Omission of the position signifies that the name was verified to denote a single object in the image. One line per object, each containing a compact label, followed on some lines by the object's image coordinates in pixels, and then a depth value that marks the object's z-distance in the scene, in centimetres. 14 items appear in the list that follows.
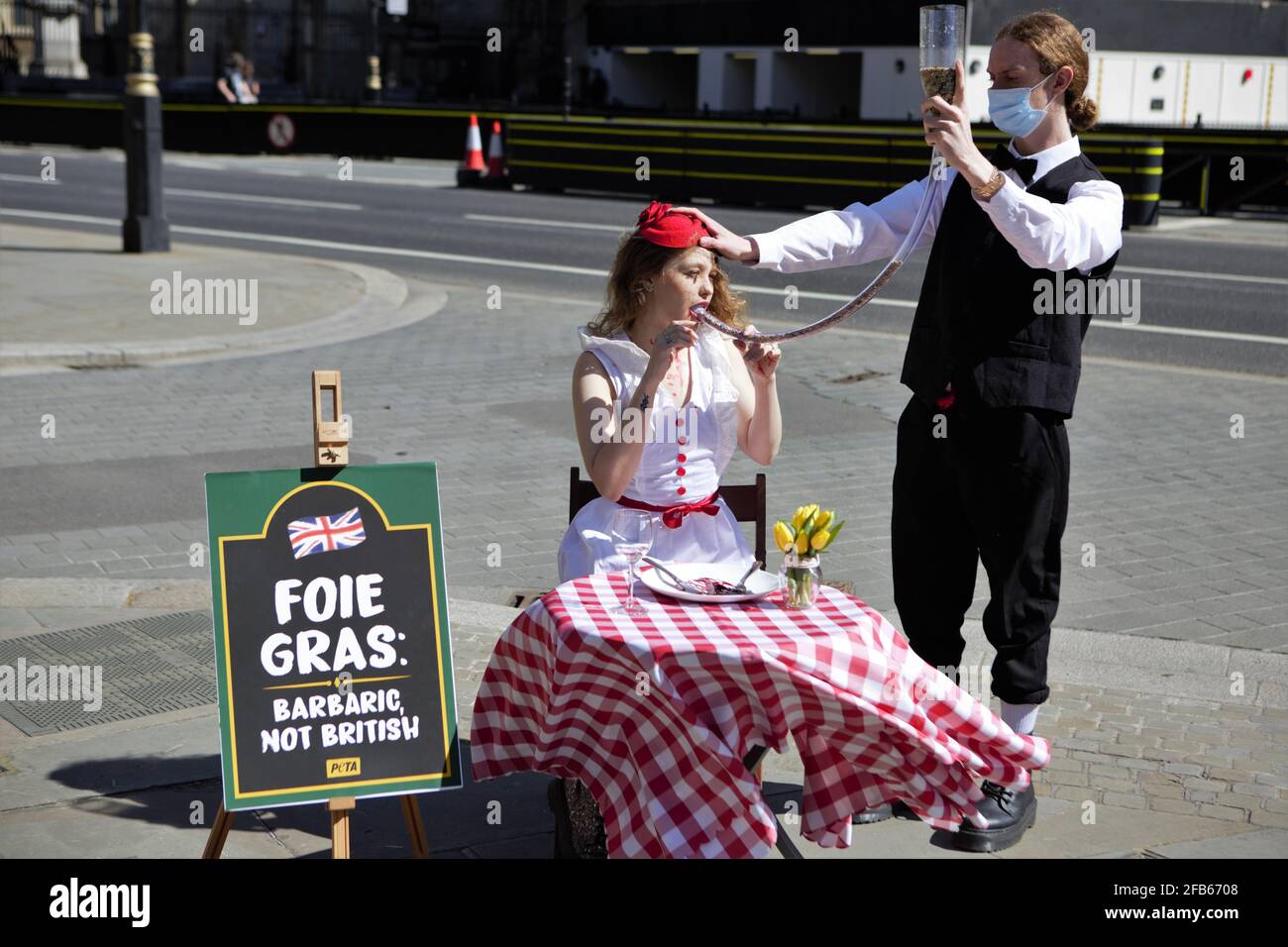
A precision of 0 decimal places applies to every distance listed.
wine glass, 428
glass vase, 387
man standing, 423
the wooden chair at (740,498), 460
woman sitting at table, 426
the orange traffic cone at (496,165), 2805
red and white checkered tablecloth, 356
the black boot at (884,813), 461
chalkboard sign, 386
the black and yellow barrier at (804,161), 2277
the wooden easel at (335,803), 389
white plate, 390
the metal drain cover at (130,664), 536
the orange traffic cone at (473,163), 2833
